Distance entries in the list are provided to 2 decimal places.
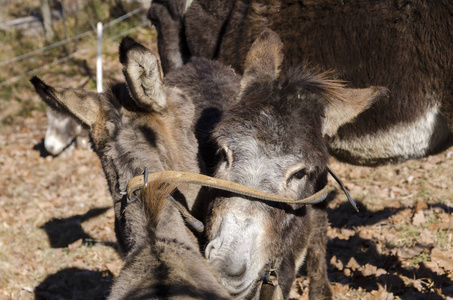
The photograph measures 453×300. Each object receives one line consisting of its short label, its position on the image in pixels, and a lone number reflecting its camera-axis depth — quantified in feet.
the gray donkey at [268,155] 8.57
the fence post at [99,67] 34.61
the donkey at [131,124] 9.39
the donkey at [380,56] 12.69
